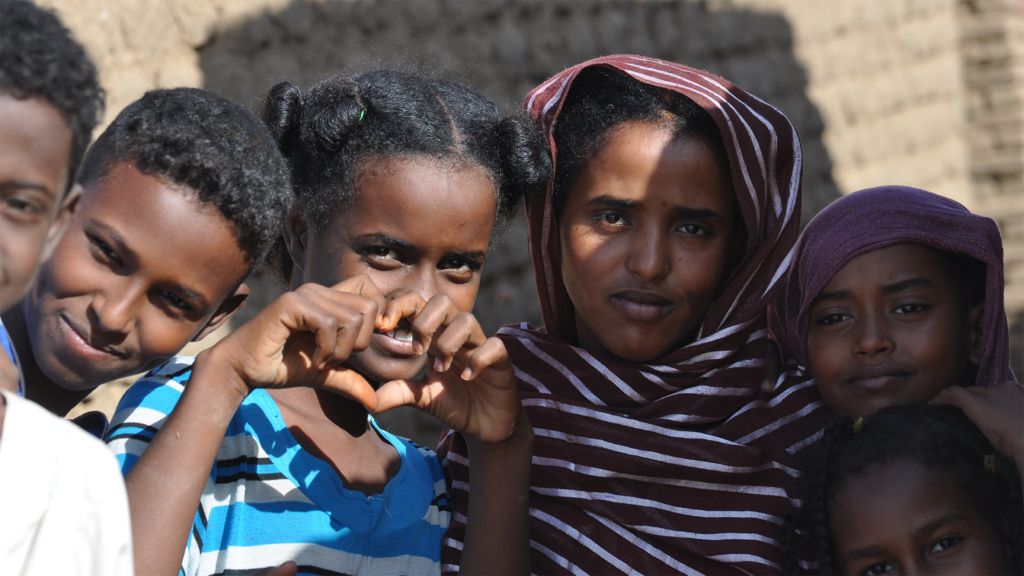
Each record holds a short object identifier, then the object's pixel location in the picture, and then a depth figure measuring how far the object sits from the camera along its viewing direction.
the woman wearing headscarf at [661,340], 2.92
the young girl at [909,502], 2.84
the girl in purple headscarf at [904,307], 2.92
